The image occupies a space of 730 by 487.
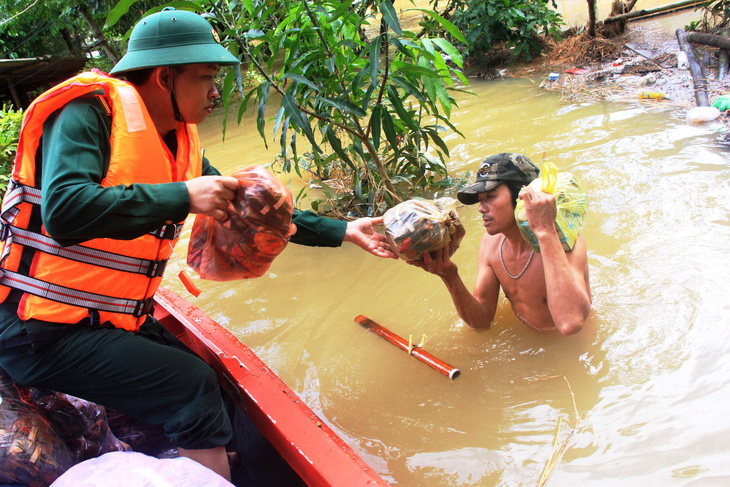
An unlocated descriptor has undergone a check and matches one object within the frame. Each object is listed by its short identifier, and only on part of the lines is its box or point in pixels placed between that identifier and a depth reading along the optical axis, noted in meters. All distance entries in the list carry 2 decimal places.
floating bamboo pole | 2.63
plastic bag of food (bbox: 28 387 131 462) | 2.01
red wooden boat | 1.72
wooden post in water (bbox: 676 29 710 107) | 5.31
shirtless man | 2.05
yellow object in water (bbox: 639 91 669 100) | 5.82
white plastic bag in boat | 1.54
